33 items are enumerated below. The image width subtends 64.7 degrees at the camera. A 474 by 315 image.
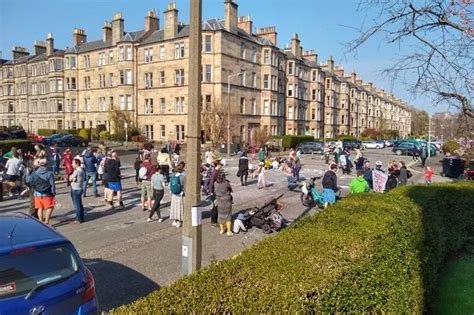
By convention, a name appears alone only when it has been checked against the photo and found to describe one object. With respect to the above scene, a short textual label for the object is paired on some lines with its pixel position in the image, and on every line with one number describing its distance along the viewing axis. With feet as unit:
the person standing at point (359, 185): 41.65
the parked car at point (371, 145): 204.83
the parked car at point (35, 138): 149.19
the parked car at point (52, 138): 145.79
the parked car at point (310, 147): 150.51
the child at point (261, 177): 62.23
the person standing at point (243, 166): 64.54
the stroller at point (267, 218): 35.88
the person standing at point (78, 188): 36.73
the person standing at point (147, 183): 42.45
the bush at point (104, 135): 177.34
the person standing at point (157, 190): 38.11
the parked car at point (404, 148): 154.71
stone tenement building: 158.10
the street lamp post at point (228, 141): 119.44
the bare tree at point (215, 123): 137.18
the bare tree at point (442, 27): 15.81
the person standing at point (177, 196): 35.60
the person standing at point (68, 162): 57.62
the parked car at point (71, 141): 149.35
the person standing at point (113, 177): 42.86
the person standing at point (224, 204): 34.45
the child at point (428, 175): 63.47
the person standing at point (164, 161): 61.15
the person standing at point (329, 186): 43.80
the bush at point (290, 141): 170.40
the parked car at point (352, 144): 178.27
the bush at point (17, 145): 85.95
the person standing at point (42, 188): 33.14
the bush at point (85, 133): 187.01
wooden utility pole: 18.70
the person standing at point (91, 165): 51.16
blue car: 12.46
